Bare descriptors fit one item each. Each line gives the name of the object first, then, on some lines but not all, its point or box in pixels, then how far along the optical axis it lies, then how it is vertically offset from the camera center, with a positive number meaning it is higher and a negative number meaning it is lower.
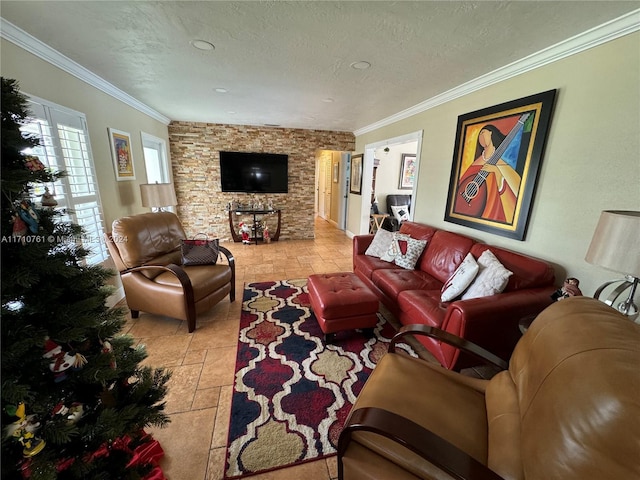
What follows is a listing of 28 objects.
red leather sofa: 1.68 -0.92
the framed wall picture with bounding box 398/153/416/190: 5.84 +0.22
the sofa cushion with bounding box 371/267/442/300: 2.45 -1.00
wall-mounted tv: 5.22 +0.08
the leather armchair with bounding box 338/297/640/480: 0.65 -0.78
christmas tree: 0.71 -0.55
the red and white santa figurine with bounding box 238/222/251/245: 5.42 -1.19
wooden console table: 5.33 -1.00
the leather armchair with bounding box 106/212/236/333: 2.34 -0.99
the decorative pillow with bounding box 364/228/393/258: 3.21 -0.81
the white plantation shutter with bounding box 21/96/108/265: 2.04 +0.09
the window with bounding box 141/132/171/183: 4.31 +0.23
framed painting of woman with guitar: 2.10 +0.18
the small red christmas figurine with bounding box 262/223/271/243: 5.50 -1.25
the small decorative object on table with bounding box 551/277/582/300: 1.56 -0.64
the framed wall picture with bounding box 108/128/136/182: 3.00 +0.21
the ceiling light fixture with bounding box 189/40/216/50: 1.92 +0.97
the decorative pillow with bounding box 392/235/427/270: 2.92 -0.83
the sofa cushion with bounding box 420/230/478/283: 2.54 -0.75
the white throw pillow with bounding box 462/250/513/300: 1.91 -0.73
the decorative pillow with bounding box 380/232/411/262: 3.05 -0.82
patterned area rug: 1.39 -1.45
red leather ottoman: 2.14 -1.09
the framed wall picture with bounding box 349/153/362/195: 5.54 +0.09
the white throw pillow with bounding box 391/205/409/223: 5.69 -0.71
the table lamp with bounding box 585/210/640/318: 1.19 -0.28
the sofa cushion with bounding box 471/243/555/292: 1.95 -0.68
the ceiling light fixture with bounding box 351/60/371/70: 2.19 +0.98
